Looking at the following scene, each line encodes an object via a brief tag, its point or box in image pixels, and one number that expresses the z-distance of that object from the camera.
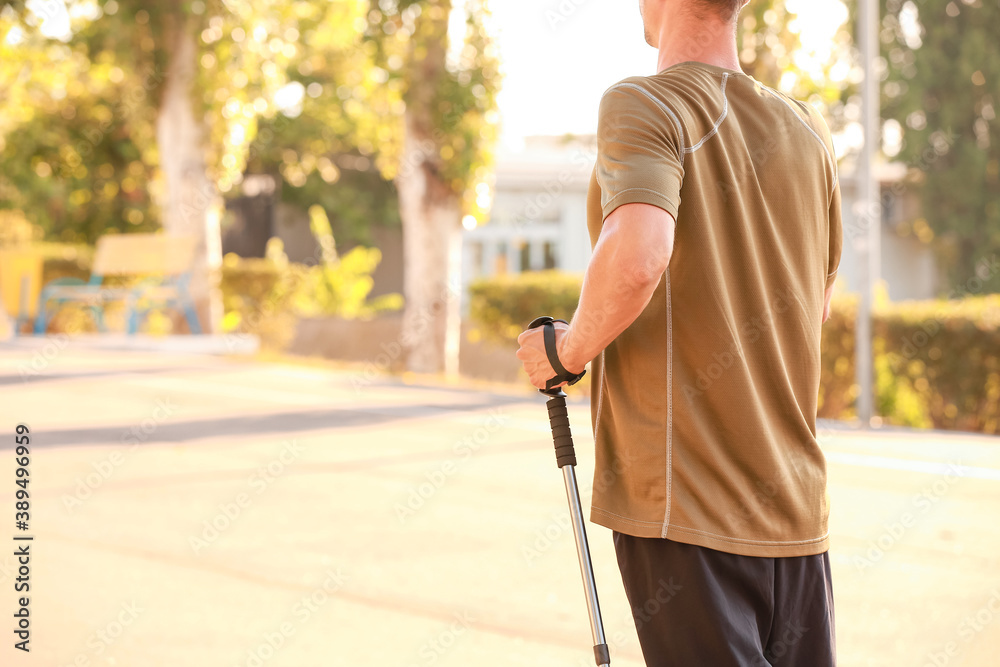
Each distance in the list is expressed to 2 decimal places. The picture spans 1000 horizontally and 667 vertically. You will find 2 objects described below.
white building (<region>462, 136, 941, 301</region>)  24.72
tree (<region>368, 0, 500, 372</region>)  12.90
